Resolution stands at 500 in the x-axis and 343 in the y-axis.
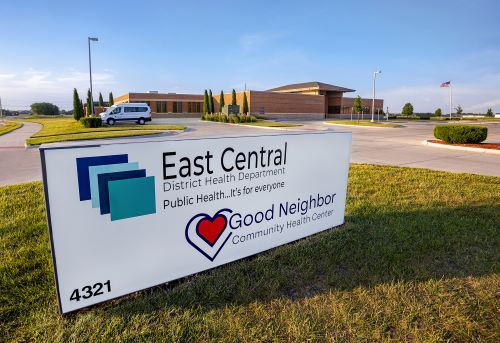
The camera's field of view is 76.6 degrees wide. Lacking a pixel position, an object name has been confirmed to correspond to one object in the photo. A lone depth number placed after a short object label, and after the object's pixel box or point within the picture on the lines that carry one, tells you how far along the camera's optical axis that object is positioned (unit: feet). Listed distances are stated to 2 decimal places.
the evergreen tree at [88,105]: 130.80
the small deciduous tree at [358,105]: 159.53
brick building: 167.12
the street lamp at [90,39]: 93.04
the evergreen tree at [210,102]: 165.58
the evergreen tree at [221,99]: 167.77
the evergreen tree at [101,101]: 212.93
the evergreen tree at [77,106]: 114.83
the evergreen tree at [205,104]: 166.55
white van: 101.81
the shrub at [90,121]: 83.15
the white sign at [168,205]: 8.00
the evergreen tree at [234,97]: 162.23
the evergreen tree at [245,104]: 155.55
